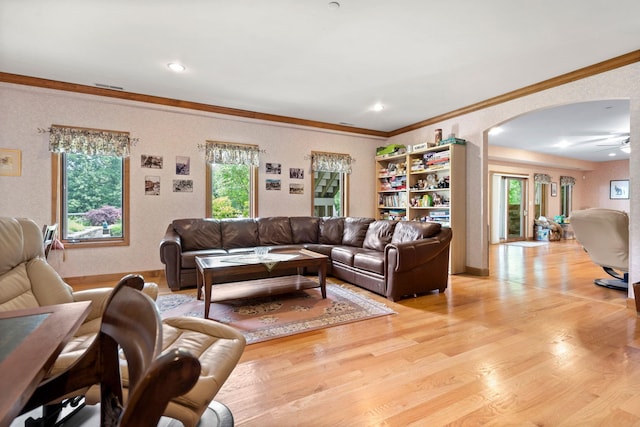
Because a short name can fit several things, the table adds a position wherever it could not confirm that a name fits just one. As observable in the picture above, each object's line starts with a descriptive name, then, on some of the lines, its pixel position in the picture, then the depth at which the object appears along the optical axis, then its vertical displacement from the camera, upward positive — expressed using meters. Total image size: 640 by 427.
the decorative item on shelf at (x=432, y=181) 5.12 +0.54
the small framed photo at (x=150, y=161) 4.43 +0.74
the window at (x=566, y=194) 9.81 +0.60
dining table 0.64 -0.37
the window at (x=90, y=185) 4.01 +0.37
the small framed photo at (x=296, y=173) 5.53 +0.71
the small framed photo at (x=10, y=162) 3.73 +0.61
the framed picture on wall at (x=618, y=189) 9.38 +0.73
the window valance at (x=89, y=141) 3.93 +0.94
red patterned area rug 2.66 -0.99
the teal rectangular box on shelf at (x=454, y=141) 4.66 +1.10
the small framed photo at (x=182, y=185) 4.66 +0.41
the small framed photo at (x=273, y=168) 5.31 +0.77
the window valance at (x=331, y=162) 5.70 +0.95
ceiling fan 6.25 +1.54
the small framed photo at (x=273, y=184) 5.34 +0.49
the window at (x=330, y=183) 5.77 +0.58
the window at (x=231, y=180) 4.92 +0.54
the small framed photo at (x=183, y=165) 4.66 +0.72
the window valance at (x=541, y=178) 9.11 +1.02
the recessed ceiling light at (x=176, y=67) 3.35 +1.62
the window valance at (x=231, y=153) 4.84 +0.96
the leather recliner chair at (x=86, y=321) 1.20 -0.57
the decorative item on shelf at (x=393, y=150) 5.71 +1.19
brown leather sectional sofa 3.45 -0.46
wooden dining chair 0.50 -0.32
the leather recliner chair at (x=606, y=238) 3.53 -0.31
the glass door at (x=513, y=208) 8.74 +0.12
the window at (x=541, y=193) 9.17 +0.59
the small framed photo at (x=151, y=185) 4.47 +0.39
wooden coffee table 2.94 -0.59
